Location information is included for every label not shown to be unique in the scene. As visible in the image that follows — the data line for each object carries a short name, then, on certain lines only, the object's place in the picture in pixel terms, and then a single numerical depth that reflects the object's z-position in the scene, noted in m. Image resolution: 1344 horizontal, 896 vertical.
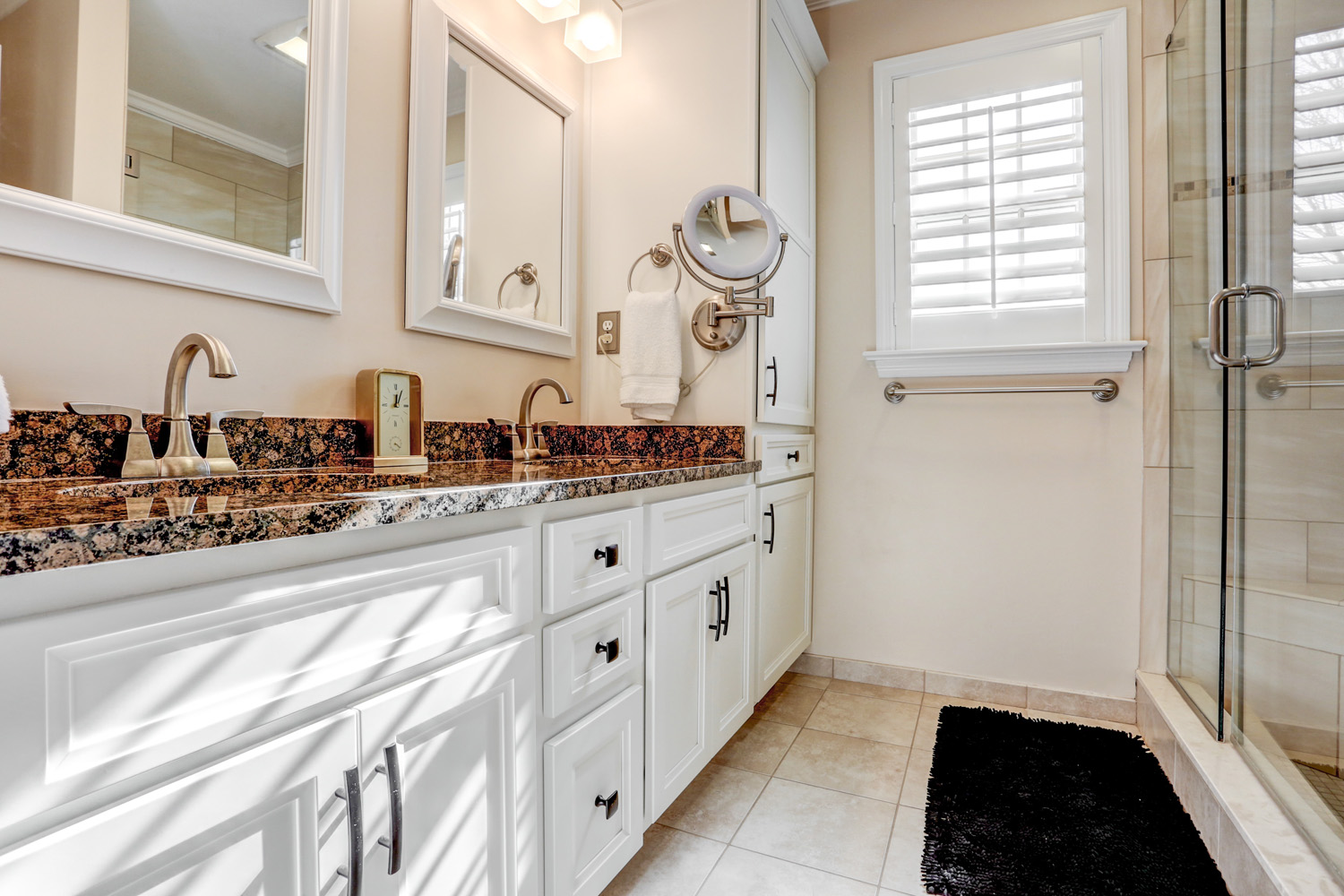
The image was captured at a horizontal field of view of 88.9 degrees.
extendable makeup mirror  1.87
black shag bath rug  1.37
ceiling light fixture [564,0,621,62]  1.90
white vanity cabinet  0.50
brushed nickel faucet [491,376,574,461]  1.75
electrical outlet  2.07
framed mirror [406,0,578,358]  1.55
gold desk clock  1.36
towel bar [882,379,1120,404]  2.13
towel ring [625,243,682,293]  1.97
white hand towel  1.89
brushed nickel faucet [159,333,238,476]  1.04
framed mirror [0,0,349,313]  0.95
